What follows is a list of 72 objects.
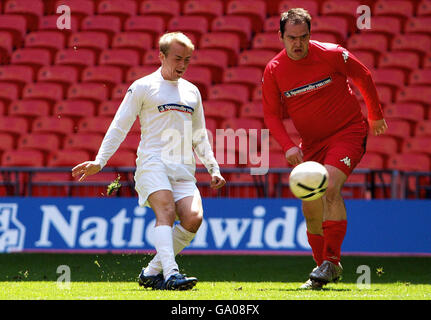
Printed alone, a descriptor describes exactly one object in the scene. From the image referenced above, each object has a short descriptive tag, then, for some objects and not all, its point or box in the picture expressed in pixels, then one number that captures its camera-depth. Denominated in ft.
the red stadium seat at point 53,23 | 54.19
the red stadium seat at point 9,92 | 48.32
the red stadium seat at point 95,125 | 43.45
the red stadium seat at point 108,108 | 45.00
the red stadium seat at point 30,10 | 55.83
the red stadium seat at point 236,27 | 51.39
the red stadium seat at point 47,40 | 52.85
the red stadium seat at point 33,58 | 51.47
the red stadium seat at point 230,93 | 45.42
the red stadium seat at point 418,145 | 40.14
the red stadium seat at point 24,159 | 41.83
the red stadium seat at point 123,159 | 40.16
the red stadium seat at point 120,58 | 49.85
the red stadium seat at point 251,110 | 43.39
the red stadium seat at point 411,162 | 39.27
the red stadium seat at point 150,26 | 52.70
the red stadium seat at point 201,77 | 46.60
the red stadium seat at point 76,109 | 45.73
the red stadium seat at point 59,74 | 49.16
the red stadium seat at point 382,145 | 40.73
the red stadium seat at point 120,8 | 55.06
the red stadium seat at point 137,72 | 47.14
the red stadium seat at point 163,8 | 53.93
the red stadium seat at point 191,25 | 51.60
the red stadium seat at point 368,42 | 48.42
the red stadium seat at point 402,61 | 47.03
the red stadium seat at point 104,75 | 48.57
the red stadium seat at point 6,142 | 44.09
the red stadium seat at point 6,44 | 52.90
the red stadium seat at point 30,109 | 46.52
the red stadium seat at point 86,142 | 41.93
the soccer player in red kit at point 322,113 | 20.72
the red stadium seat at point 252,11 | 52.60
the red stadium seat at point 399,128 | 41.91
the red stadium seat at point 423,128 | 41.50
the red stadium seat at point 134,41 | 51.47
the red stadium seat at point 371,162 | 39.24
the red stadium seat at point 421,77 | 45.34
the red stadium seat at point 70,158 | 40.88
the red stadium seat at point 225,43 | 50.26
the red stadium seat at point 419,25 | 49.26
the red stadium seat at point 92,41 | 52.06
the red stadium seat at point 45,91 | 47.93
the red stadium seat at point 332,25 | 49.11
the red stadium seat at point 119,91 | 46.19
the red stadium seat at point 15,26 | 54.24
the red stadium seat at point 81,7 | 55.11
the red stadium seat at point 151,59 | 49.06
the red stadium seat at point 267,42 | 49.56
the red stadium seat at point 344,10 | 51.42
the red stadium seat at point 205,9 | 53.26
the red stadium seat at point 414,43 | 48.06
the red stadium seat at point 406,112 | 43.16
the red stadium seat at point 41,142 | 43.45
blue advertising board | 33.04
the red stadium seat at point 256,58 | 48.16
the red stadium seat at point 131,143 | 41.42
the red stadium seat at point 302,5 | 51.08
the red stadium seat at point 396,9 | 51.01
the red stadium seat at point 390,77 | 45.78
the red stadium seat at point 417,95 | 44.21
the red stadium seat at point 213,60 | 48.80
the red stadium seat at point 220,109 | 43.62
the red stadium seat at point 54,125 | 44.47
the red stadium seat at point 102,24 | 53.42
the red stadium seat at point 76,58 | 50.80
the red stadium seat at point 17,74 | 49.73
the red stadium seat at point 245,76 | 46.75
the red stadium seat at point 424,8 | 50.49
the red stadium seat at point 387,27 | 49.90
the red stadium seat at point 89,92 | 47.09
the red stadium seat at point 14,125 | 45.24
